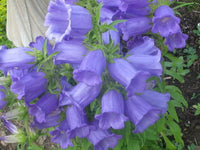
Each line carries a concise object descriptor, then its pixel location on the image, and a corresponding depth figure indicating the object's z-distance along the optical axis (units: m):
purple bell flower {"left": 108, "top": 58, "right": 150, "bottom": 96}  0.28
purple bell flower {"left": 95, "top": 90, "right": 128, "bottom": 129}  0.30
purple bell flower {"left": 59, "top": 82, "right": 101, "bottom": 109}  0.30
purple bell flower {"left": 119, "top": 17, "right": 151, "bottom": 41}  0.36
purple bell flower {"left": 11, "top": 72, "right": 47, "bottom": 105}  0.31
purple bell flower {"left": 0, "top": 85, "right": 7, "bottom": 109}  0.34
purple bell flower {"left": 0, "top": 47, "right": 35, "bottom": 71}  0.32
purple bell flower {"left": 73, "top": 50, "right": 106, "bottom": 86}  0.28
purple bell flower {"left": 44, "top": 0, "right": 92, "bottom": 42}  0.31
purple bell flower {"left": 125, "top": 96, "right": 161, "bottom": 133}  0.32
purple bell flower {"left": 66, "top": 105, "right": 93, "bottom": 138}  0.32
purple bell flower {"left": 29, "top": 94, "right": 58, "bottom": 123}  0.32
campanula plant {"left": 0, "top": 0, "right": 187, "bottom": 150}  0.30
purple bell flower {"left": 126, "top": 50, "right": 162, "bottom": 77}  0.30
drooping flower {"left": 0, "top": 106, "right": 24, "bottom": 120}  0.36
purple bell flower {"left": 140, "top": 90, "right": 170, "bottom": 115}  0.34
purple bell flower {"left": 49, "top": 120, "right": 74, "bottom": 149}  0.35
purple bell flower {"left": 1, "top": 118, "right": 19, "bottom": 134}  0.42
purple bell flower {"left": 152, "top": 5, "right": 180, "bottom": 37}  0.35
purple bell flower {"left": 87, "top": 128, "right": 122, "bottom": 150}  0.34
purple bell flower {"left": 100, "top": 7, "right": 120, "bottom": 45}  0.34
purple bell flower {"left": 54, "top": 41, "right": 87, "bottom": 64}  0.31
